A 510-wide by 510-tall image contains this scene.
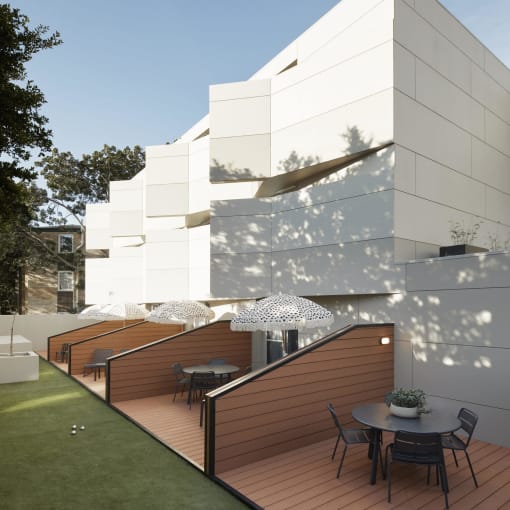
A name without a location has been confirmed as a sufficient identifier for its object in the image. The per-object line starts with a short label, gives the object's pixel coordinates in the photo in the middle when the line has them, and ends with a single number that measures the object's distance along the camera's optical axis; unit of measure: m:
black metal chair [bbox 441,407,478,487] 5.44
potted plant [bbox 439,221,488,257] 8.61
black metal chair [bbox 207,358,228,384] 11.10
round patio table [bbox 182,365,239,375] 9.45
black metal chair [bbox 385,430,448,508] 4.86
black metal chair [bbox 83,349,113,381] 14.26
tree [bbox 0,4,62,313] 8.24
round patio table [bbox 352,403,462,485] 5.28
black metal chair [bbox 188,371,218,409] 9.30
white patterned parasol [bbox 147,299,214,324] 10.47
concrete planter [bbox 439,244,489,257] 8.56
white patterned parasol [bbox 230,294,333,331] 7.06
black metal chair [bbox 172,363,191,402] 10.13
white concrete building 7.60
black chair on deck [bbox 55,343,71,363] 16.95
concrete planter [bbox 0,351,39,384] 12.79
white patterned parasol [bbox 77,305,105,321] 13.46
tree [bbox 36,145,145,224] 30.44
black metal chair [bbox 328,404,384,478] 5.66
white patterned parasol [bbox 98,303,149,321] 13.11
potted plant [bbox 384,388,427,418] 5.75
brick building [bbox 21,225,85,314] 30.02
